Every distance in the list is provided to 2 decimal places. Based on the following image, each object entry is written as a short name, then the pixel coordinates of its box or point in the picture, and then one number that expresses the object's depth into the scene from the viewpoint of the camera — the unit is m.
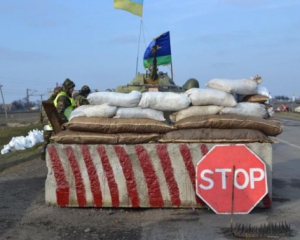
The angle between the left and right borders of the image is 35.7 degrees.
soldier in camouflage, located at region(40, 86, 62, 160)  9.04
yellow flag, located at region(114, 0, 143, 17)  10.51
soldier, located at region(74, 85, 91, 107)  9.45
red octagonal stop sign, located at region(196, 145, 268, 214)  6.21
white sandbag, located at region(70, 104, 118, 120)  6.64
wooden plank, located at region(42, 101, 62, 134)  7.24
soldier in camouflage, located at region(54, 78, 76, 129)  8.38
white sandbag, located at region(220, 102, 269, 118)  6.73
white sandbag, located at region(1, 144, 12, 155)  15.79
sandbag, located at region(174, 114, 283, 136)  6.45
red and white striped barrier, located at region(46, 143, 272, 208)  6.42
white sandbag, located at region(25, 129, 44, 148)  16.69
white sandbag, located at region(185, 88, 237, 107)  6.69
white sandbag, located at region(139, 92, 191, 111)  6.74
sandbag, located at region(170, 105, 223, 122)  6.70
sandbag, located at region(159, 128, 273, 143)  6.37
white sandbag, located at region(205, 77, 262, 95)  6.87
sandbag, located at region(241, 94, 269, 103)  7.17
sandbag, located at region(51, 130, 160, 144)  6.45
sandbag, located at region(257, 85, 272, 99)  7.40
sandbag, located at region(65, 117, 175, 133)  6.45
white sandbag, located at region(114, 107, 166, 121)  6.66
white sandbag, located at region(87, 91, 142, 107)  6.71
